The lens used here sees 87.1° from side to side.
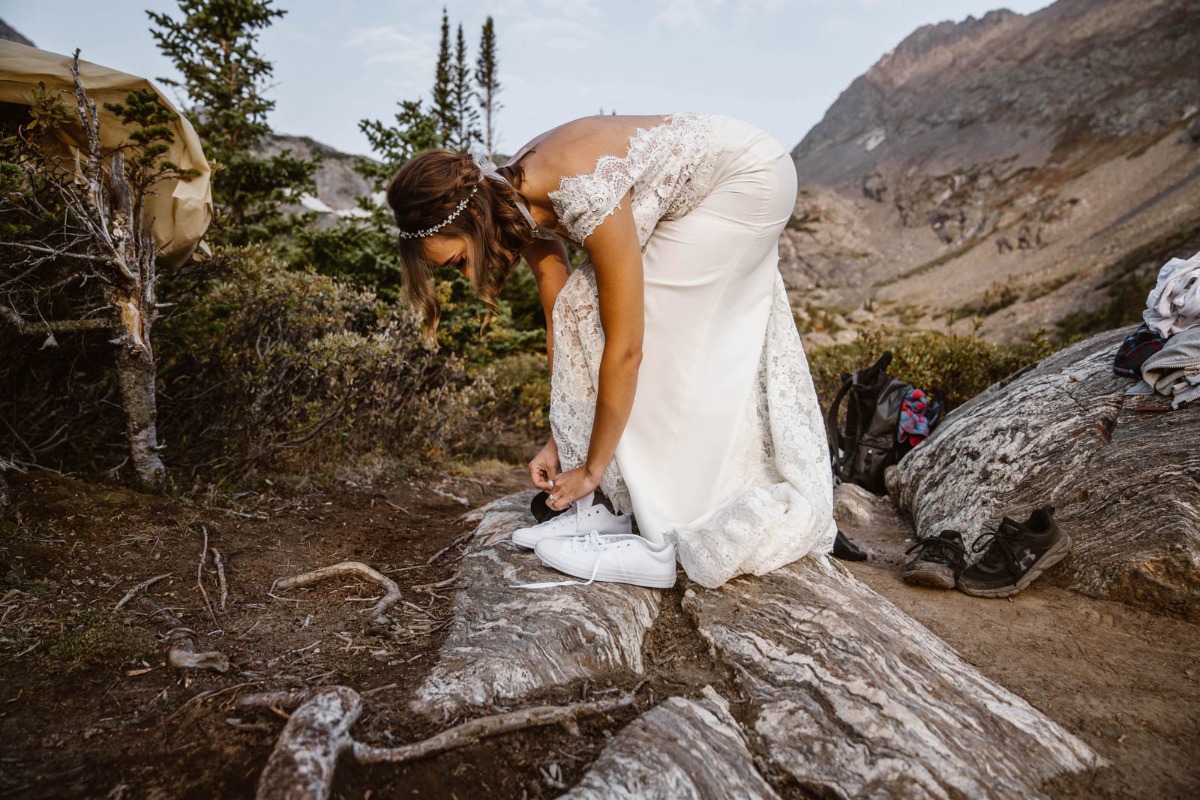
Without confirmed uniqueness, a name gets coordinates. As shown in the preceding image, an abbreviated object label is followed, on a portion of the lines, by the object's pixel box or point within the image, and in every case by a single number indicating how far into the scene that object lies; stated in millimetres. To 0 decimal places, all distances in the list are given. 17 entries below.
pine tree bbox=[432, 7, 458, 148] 17203
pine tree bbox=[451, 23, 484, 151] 18797
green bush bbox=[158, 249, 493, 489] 3320
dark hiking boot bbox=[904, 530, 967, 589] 2572
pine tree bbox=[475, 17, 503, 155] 19719
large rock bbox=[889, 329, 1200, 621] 2379
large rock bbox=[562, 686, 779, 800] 1308
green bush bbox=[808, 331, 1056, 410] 5805
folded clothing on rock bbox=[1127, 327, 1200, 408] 2637
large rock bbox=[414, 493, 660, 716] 1621
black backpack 4359
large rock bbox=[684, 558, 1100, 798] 1439
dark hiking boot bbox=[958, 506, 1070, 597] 2488
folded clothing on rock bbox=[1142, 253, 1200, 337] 2703
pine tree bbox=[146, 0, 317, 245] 6609
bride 2115
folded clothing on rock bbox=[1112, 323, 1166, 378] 2889
